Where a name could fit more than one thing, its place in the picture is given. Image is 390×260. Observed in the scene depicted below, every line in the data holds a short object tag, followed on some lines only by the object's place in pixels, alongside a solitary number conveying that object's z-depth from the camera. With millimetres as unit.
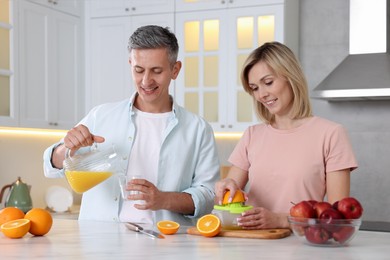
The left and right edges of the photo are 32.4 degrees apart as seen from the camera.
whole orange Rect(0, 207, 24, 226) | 2131
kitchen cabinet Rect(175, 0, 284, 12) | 4309
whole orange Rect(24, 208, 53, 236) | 2023
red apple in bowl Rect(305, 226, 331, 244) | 1798
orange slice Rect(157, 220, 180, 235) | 2074
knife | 2020
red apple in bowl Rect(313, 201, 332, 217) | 1780
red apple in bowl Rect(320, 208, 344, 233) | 1767
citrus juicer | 2107
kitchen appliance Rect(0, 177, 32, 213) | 4133
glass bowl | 1787
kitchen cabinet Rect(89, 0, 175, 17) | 4598
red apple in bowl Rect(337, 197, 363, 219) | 1780
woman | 2256
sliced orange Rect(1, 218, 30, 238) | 1977
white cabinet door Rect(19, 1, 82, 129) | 4211
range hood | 4000
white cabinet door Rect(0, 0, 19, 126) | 4043
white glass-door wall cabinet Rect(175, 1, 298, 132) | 4320
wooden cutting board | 1996
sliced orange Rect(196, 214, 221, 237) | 2023
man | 2482
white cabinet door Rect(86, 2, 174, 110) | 4711
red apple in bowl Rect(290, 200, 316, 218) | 1796
